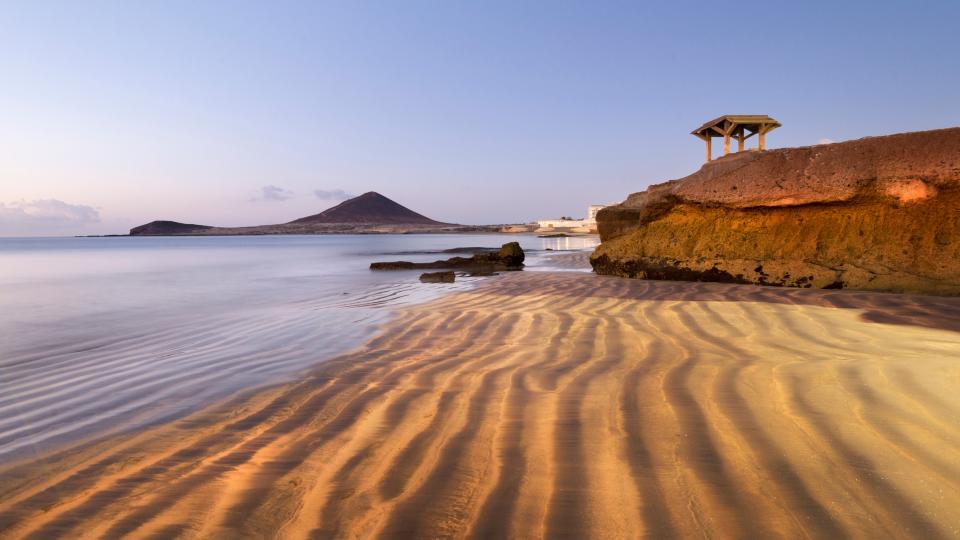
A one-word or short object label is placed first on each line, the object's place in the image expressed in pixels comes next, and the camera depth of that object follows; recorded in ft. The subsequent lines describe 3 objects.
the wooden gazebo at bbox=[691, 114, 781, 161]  49.05
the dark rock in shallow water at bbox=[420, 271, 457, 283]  36.94
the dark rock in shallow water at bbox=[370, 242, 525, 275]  49.55
